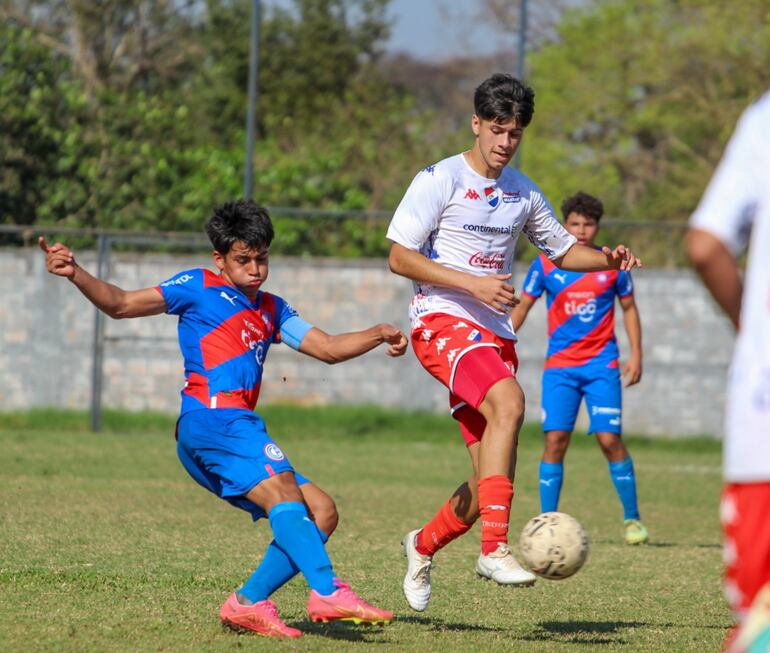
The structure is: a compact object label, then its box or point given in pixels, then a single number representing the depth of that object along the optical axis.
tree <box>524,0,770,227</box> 56.62
